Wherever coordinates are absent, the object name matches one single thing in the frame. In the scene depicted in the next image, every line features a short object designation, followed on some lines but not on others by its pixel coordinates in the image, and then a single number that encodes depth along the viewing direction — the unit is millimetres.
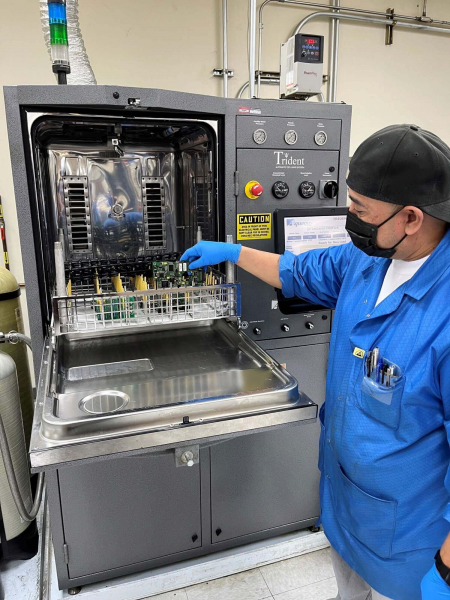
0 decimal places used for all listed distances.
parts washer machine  1175
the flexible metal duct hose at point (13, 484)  1587
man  967
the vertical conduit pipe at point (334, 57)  3047
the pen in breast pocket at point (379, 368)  1028
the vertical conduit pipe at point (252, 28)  1555
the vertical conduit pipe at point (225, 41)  2744
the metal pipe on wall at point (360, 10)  2898
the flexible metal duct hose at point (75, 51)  1547
